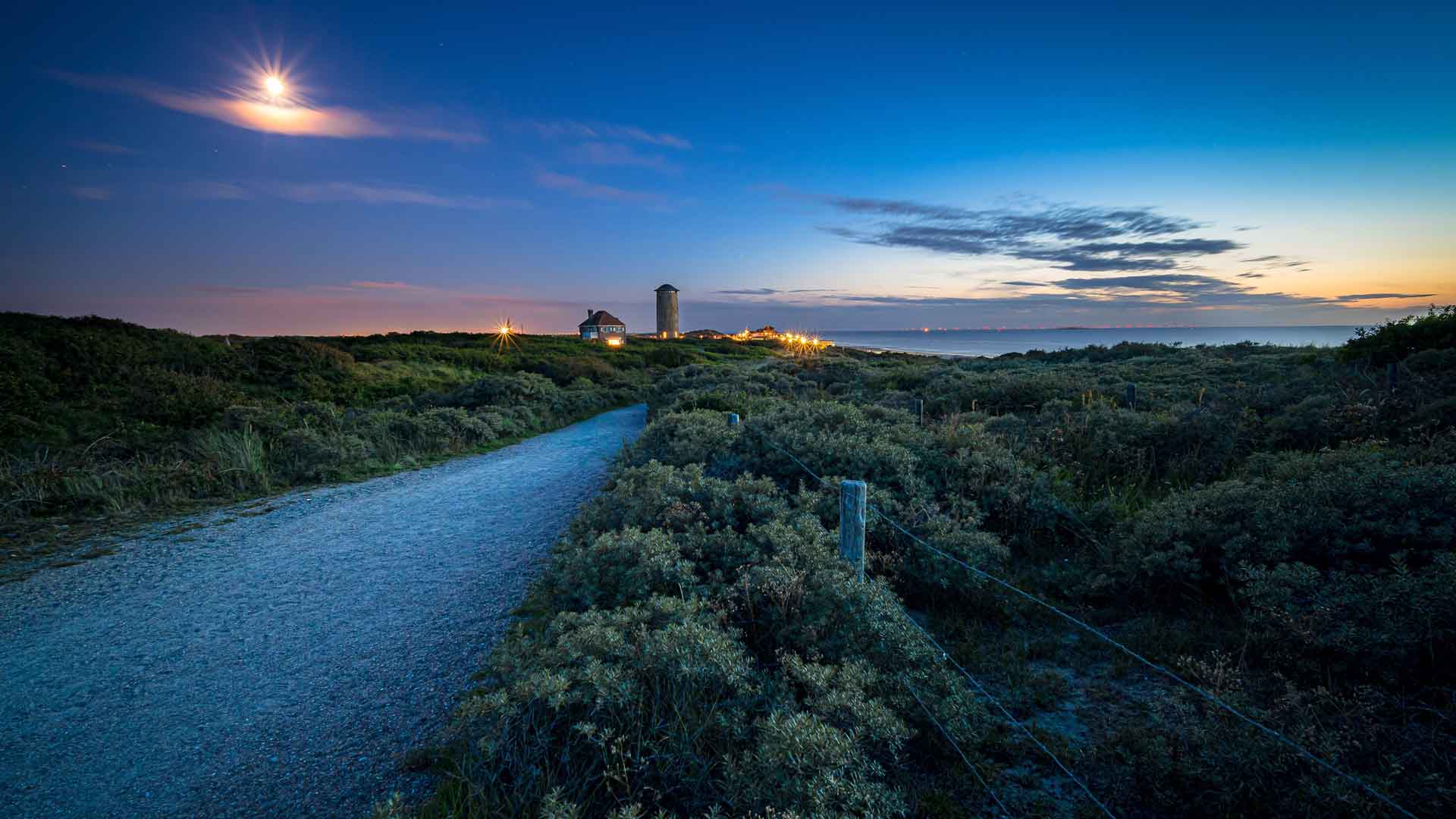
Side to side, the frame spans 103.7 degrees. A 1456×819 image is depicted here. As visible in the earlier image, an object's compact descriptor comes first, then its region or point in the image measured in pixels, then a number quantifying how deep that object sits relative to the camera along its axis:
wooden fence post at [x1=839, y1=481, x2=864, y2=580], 4.53
